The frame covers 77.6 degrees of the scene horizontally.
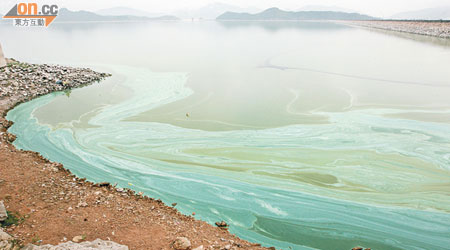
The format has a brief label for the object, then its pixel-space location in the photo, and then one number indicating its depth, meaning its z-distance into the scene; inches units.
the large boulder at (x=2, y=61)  381.7
